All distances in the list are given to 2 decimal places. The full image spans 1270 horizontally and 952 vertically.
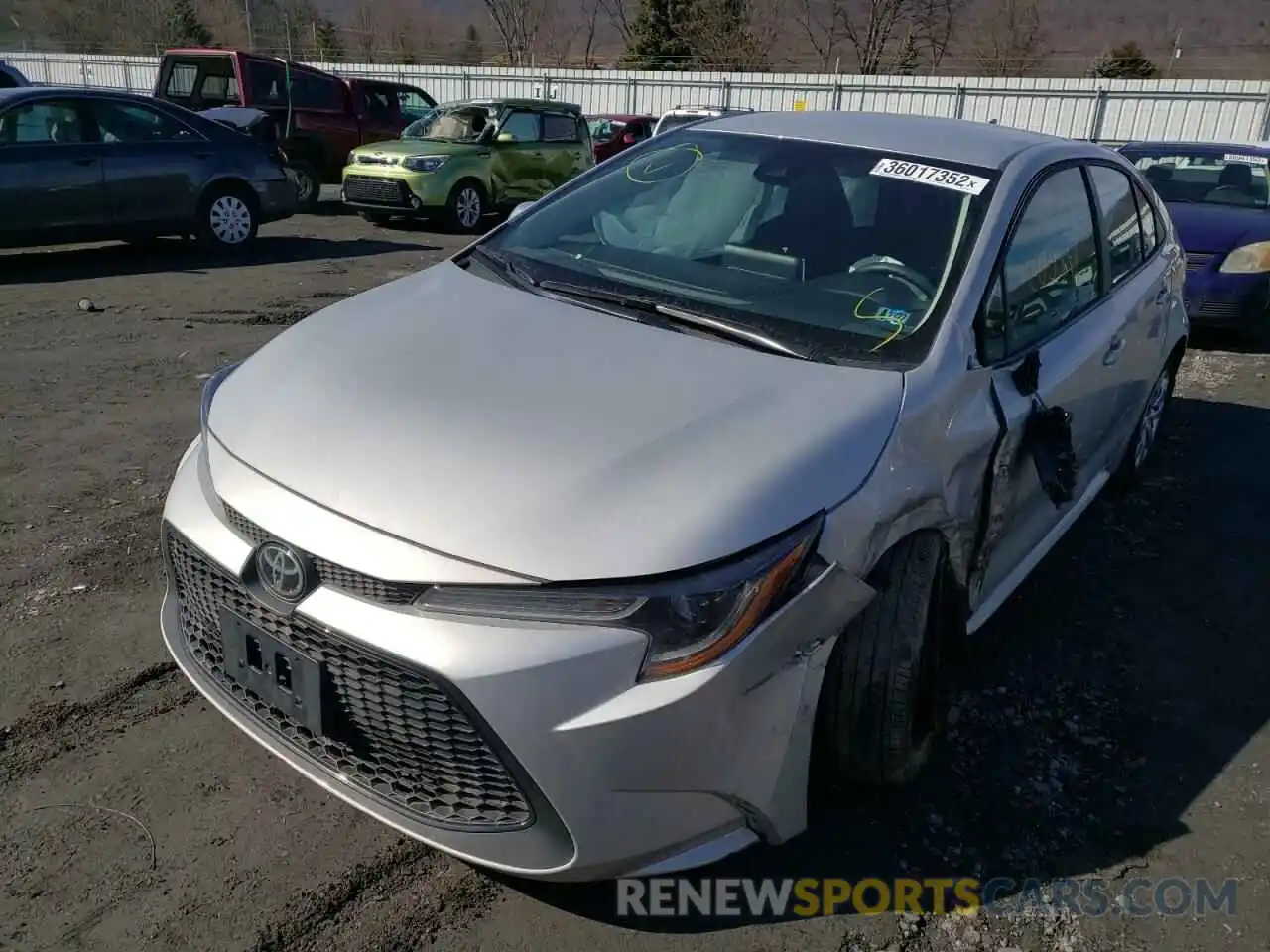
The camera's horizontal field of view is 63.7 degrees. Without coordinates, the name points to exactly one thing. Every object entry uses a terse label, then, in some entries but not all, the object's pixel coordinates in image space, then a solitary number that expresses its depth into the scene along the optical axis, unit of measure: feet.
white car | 43.62
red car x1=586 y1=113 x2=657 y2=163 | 59.26
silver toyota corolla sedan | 6.27
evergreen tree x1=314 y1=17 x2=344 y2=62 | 150.99
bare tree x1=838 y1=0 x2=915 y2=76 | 143.33
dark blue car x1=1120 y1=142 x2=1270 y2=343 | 24.68
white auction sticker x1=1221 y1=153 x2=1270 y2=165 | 28.60
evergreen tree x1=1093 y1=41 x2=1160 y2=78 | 139.13
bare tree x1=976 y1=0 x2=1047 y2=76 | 158.10
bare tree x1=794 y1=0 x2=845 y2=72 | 156.15
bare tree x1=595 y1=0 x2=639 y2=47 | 175.83
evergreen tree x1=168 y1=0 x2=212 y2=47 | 156.01
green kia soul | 39.78
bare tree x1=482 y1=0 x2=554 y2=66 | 164.76
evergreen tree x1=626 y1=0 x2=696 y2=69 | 143.02
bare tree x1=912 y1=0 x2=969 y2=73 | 149.18
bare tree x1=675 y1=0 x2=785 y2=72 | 142.92
